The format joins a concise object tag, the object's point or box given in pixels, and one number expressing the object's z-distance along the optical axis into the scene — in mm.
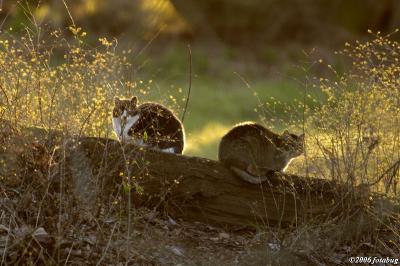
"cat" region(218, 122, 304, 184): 17234
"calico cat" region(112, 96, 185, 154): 17797
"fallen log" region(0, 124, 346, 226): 15953
